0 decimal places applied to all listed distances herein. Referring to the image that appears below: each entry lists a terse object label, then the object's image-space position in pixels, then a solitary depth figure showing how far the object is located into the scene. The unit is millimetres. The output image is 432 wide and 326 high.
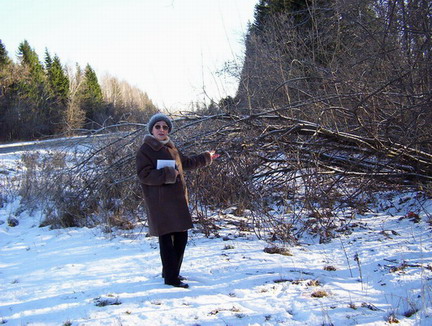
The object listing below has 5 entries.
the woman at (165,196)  3172
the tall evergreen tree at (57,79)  30625
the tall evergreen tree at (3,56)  27844
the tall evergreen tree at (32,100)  24188
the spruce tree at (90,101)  28809
